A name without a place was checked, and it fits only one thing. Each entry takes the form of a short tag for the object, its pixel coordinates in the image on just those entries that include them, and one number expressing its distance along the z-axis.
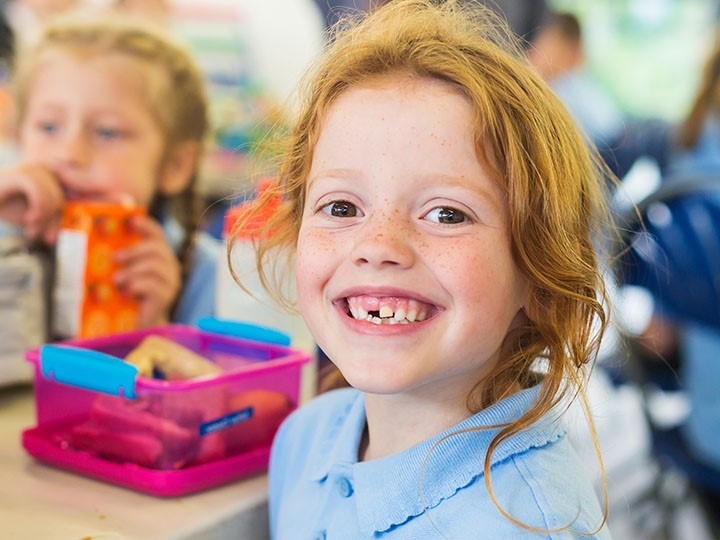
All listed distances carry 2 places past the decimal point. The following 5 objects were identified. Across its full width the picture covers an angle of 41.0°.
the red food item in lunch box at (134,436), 0.90
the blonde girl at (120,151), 1.21
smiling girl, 0.73
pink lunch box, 0.90
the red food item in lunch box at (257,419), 0.96
